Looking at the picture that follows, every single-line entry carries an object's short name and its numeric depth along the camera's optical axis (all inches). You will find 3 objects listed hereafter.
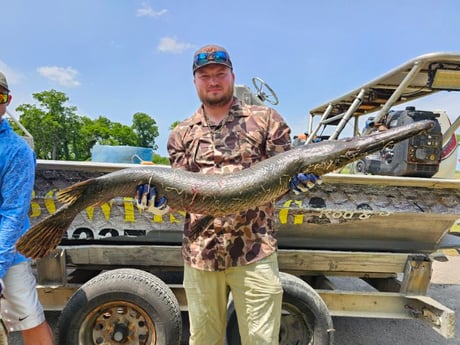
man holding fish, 80.7
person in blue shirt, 83.0
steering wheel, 189.6
